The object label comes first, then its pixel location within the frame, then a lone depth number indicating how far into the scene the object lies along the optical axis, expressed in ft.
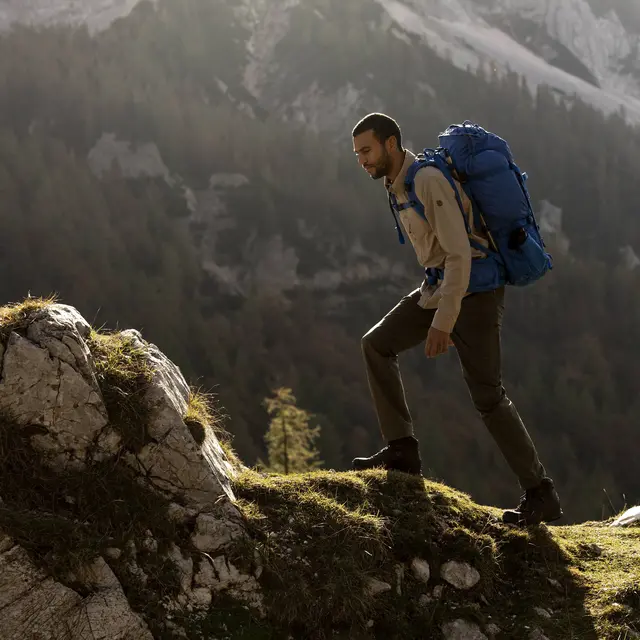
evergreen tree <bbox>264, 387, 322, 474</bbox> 89.56
